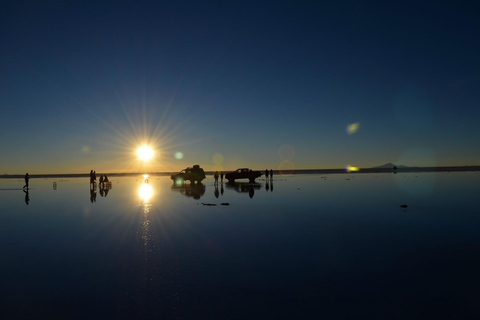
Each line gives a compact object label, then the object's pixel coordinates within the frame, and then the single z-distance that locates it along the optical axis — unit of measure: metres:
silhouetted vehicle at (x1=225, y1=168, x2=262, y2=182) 56.66
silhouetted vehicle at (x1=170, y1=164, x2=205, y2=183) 56.53
